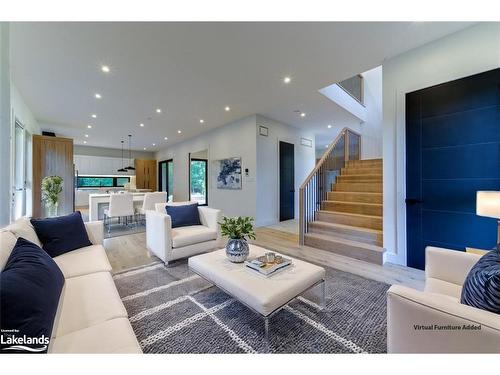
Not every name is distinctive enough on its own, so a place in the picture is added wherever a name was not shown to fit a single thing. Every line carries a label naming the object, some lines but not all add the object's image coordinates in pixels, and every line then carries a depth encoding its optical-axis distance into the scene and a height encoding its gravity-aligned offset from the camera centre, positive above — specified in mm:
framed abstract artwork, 5732 +435
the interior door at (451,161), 2238 +312
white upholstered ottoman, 1427 -708
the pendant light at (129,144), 7791 +1882
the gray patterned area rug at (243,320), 1433 -1044
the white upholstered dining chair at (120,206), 4832 -394
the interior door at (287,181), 5961 +219
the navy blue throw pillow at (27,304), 778 -483
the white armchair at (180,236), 2744 -652
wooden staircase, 3159 -513
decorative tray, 1714 -639
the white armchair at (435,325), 827 -584
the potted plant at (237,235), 1970 -449
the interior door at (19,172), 4332 +370
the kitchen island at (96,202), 5000 -322
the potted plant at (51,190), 3238 -18
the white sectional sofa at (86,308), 964 -682
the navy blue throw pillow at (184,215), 3246 -407
